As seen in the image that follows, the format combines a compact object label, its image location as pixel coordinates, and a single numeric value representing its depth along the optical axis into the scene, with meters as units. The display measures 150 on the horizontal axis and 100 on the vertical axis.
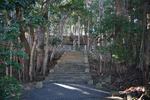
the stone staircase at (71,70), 8.53
